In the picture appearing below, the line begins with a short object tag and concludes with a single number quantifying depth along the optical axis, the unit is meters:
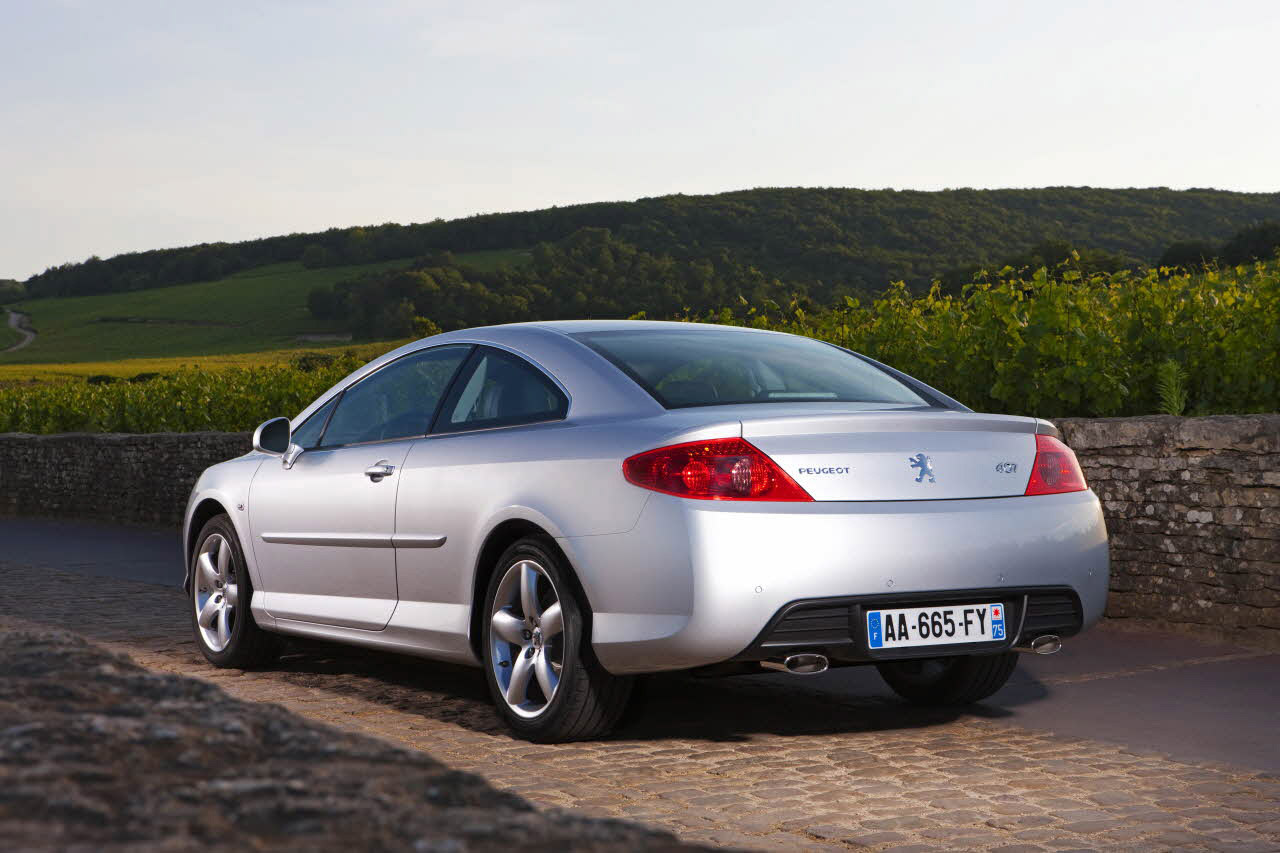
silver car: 5.42
